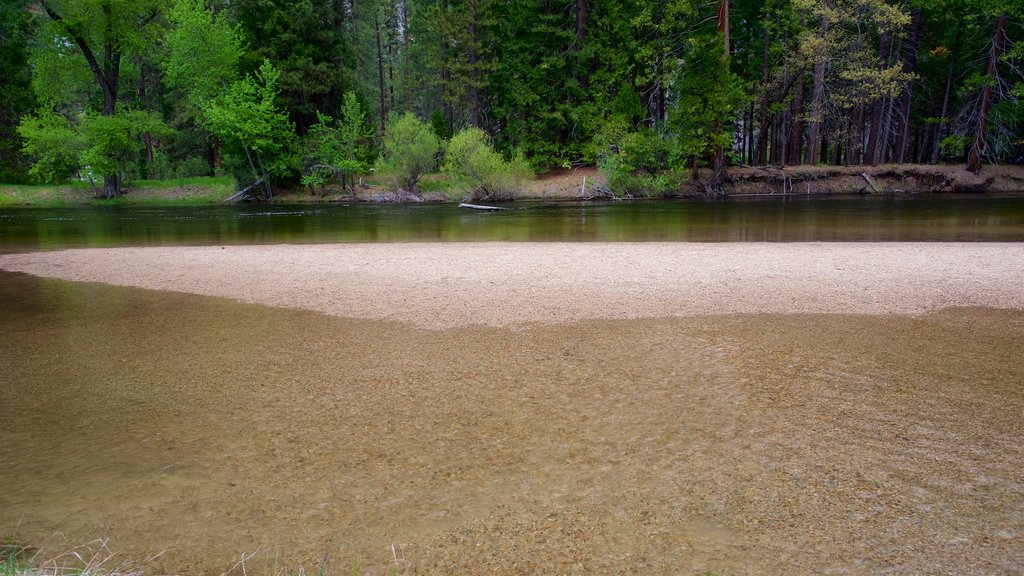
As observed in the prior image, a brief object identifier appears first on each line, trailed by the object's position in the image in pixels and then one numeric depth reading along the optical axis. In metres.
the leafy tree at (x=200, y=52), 32.72
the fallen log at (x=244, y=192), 35.97
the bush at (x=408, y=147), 31.73
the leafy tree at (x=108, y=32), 31.89
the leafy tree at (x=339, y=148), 34.75
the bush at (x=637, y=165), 30.64
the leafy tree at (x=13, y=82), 37.00
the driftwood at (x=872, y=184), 30.98
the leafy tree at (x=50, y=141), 32.62
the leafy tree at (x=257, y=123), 32.94
